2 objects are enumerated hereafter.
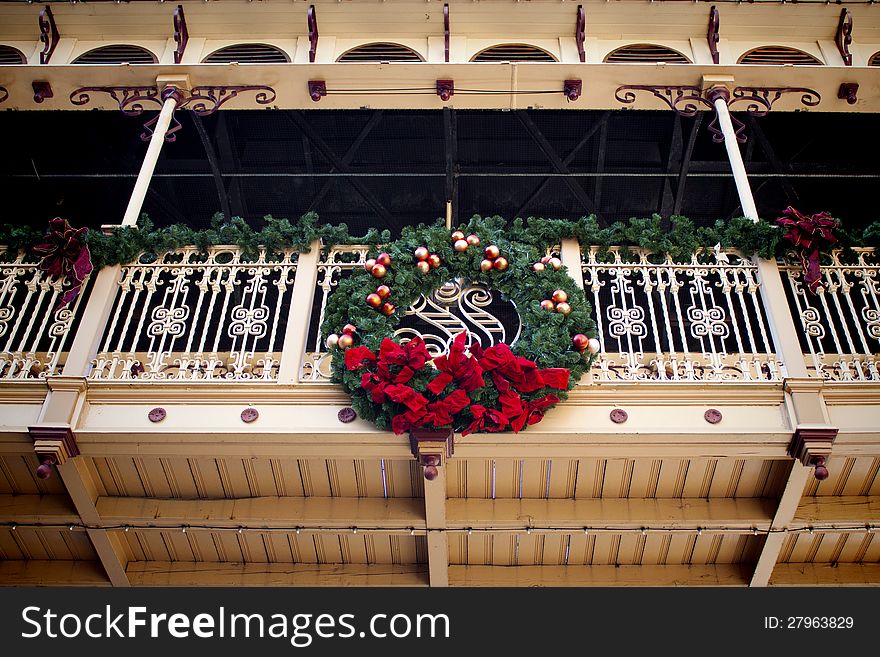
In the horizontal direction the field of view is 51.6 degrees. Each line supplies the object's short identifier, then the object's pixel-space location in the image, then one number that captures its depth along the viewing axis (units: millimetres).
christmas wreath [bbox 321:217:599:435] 6055
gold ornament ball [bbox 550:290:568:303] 6555
